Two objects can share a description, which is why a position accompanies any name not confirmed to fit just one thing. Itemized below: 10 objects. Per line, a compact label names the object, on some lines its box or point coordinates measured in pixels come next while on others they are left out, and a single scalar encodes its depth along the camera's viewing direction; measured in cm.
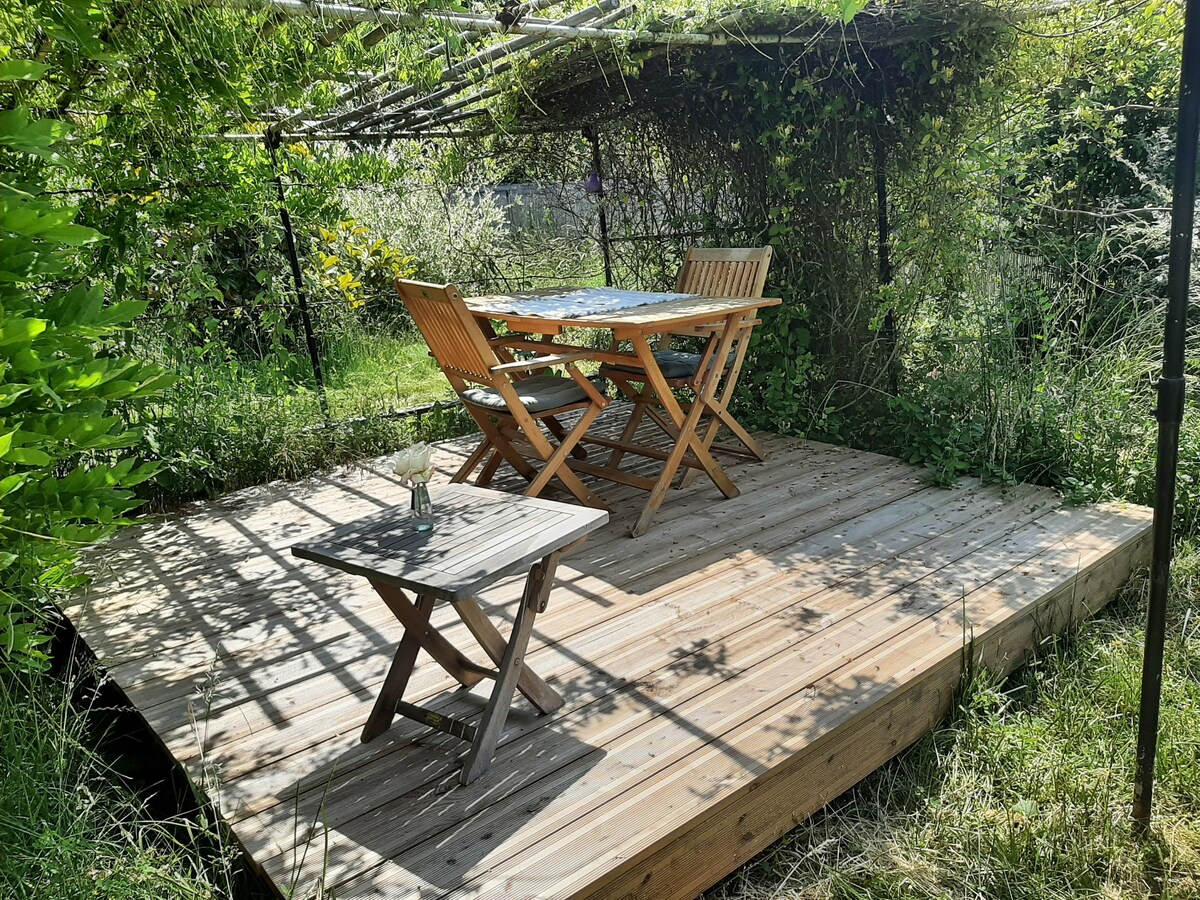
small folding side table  207
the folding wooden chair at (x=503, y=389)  364
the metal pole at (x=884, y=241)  471
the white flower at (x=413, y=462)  226
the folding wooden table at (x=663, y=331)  368
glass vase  236
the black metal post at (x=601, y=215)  632
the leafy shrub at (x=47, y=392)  169
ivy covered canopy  351
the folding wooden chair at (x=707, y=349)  429
